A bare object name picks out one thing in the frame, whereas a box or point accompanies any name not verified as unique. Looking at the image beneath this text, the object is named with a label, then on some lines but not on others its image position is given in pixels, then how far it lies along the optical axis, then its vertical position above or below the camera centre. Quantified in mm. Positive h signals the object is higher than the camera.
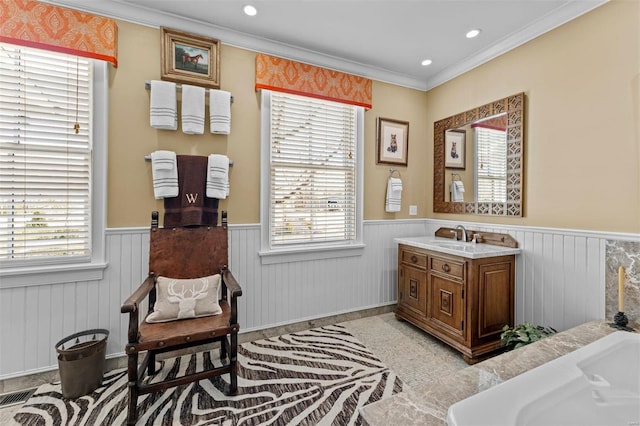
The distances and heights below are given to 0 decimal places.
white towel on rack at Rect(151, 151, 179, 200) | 2180 +300
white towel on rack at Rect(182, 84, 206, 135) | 2279 +849
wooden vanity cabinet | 2252 -738
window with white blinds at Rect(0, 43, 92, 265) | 1902 +389
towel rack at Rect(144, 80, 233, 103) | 2216 +1016
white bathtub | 983 -716
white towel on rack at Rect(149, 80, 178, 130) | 2184 +847
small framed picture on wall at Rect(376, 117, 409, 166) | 3203 +852
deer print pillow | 1901 -623
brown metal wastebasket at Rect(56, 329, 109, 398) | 1811 -1038
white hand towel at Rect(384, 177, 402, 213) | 3223 +222
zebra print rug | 1663 -1226
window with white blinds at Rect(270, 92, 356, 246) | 2738 +445
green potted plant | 2014 -888
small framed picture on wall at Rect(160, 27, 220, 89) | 2270 +1293
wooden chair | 1625 -681
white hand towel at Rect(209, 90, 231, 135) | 2361 +863
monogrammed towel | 2289 +115
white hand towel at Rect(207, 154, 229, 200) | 2348 +304
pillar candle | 1748 -457
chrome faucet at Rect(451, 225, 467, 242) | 2852 -187
